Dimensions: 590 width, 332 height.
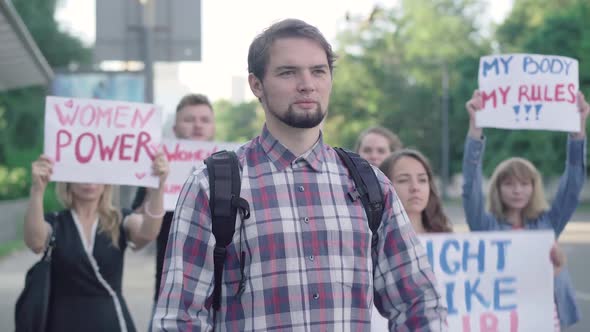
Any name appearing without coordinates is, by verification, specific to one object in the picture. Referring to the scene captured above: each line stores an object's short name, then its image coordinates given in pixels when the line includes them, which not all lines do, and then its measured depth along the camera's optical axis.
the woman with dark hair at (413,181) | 4.45
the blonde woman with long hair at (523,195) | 4.97
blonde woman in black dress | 4.29
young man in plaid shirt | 2.34
